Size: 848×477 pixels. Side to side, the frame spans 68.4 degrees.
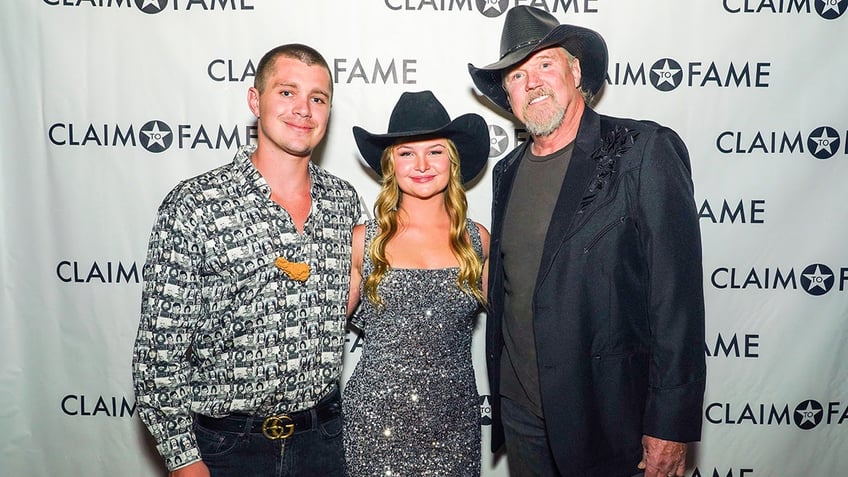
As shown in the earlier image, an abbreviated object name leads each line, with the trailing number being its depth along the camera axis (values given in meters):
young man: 1.79
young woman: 2.08
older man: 1.76
